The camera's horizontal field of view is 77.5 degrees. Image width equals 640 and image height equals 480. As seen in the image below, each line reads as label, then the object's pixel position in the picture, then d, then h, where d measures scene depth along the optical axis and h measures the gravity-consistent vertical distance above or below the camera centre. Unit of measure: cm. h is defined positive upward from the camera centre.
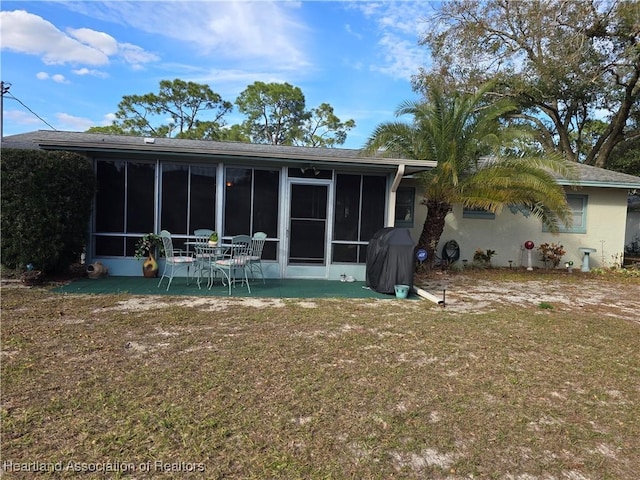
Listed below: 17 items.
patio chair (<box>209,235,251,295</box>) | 708 -75
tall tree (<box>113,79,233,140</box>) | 2984 +792
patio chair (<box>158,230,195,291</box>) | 694 -74
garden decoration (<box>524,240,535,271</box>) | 1091 -44
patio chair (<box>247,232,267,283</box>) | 759 -58
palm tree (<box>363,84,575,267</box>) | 864 +172
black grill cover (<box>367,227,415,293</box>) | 706 -61
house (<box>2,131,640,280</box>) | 790 +36
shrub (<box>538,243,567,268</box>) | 1109 -54
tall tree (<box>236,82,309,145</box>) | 3095 +853
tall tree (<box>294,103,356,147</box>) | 3206 +790
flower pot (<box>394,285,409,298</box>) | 694 -113
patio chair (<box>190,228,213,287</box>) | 720 -60
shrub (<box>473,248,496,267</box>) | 1105 -77
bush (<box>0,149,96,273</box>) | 637 +7
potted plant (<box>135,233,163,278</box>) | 785 -73
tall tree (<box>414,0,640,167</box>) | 1370 +675
